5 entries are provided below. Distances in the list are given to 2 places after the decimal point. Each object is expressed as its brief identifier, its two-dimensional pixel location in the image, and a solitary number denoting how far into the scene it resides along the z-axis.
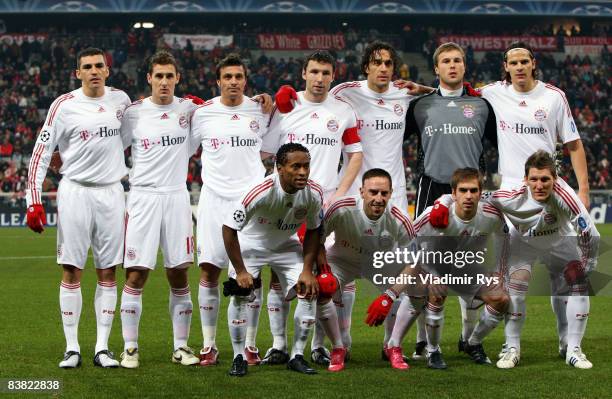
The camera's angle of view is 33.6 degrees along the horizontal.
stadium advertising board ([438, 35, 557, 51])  41.00
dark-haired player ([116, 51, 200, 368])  8.02
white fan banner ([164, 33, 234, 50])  38.88
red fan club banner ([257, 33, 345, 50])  40.09
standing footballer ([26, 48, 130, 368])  7.97
